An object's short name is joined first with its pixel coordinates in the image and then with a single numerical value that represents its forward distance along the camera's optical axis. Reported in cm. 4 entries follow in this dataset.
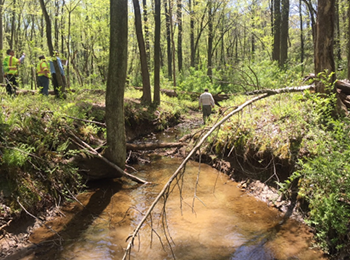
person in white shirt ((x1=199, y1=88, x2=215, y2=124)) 1248
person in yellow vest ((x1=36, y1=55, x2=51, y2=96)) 998
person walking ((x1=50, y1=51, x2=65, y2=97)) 1020
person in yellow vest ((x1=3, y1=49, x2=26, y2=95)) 934
